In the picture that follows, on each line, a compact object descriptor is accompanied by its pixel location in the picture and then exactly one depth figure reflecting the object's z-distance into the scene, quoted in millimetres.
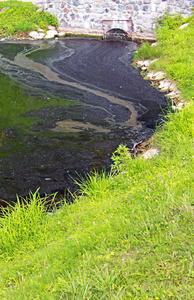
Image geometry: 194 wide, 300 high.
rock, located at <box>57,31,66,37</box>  15127
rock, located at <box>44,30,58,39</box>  14938
